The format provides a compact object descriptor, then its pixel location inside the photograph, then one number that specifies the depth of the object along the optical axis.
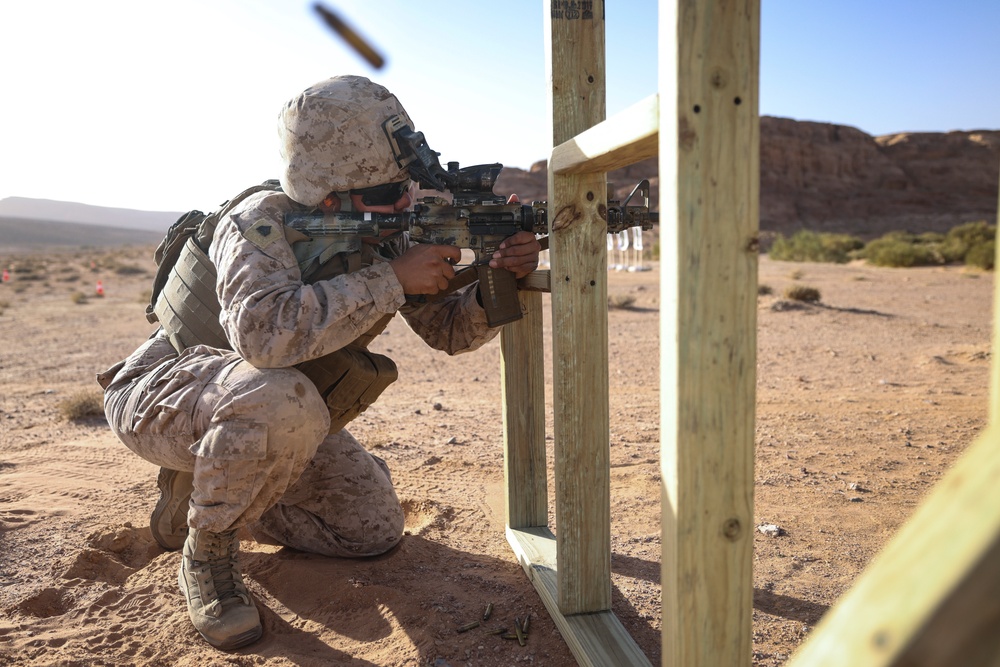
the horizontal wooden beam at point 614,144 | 1.57
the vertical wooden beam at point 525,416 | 3.10
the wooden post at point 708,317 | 1.37
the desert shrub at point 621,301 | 10.91
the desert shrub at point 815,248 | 21.11
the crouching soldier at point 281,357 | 2.51
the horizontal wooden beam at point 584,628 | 2.15
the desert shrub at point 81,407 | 5.35
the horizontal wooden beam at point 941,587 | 0.68
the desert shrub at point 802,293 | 10.41
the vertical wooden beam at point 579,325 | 2.31
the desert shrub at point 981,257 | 14.96
